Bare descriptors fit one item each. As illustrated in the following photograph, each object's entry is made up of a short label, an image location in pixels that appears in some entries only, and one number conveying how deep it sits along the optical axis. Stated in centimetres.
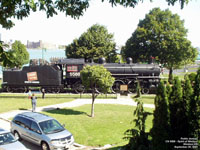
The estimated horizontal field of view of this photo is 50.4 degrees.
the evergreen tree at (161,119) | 738
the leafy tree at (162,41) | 3644
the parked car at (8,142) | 828
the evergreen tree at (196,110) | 688
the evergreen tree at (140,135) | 856
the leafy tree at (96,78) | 1505
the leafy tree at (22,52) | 4856
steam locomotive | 2558
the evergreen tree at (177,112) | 746
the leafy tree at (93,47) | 4188
